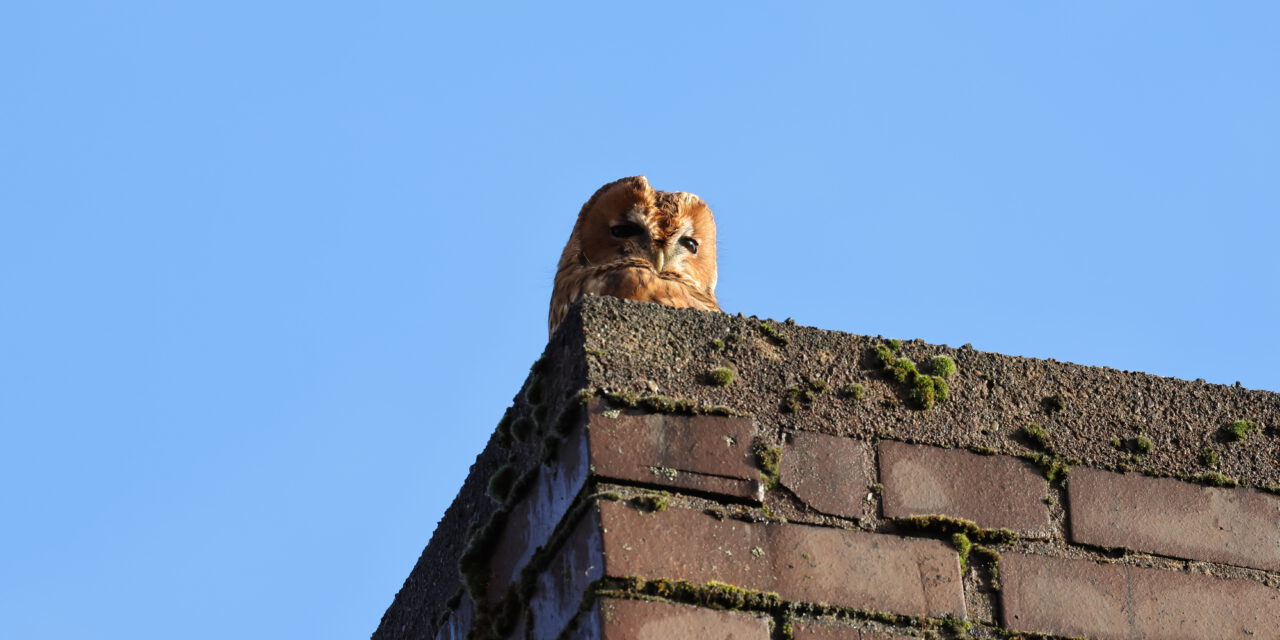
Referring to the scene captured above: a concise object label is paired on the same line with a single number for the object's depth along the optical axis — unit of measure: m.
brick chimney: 5.64
